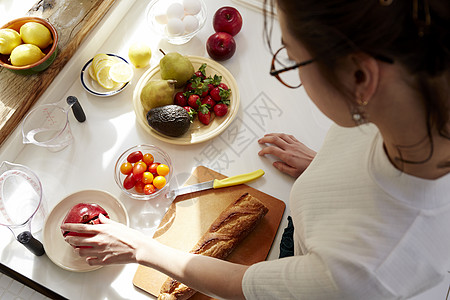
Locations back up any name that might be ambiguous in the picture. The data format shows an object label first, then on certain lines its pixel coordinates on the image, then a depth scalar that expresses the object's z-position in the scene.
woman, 0.47
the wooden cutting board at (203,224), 1.06
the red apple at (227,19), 1.36
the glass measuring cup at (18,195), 1.08
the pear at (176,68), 1.25
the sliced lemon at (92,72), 1.29
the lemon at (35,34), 1.20
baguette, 1.00
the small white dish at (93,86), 1.27
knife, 1.15
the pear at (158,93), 1.22
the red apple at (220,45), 1.32
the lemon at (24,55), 1.17
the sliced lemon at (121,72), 1.26
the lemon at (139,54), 1.30
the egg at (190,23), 1.34
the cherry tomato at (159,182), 1.13
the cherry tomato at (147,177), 1.14
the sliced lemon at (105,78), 1.28
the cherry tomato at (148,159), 1.17
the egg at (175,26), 1.32
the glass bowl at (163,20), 1.36
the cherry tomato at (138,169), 1.14
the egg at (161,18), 1.36
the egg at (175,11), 1.33
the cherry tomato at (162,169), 1.15
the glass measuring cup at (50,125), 1.18
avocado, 1.17
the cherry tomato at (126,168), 1.15
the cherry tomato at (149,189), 1.12
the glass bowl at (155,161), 1.14
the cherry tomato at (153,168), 1.15
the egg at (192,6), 1.34
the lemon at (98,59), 1.28
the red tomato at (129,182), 1.14
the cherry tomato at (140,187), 1.15
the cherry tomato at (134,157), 1.17
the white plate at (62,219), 1.04
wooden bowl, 1.19
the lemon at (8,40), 1.18
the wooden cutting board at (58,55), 1.18
